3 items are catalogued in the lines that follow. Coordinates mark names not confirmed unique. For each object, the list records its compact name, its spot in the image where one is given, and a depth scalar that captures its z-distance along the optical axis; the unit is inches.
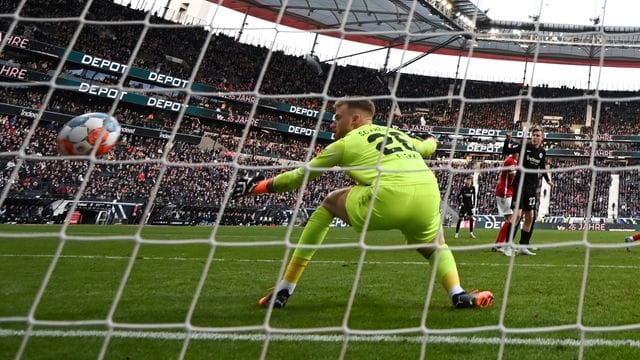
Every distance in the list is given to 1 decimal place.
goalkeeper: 122.6
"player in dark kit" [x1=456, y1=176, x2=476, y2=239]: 461.1
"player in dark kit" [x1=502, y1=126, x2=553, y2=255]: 248.7
